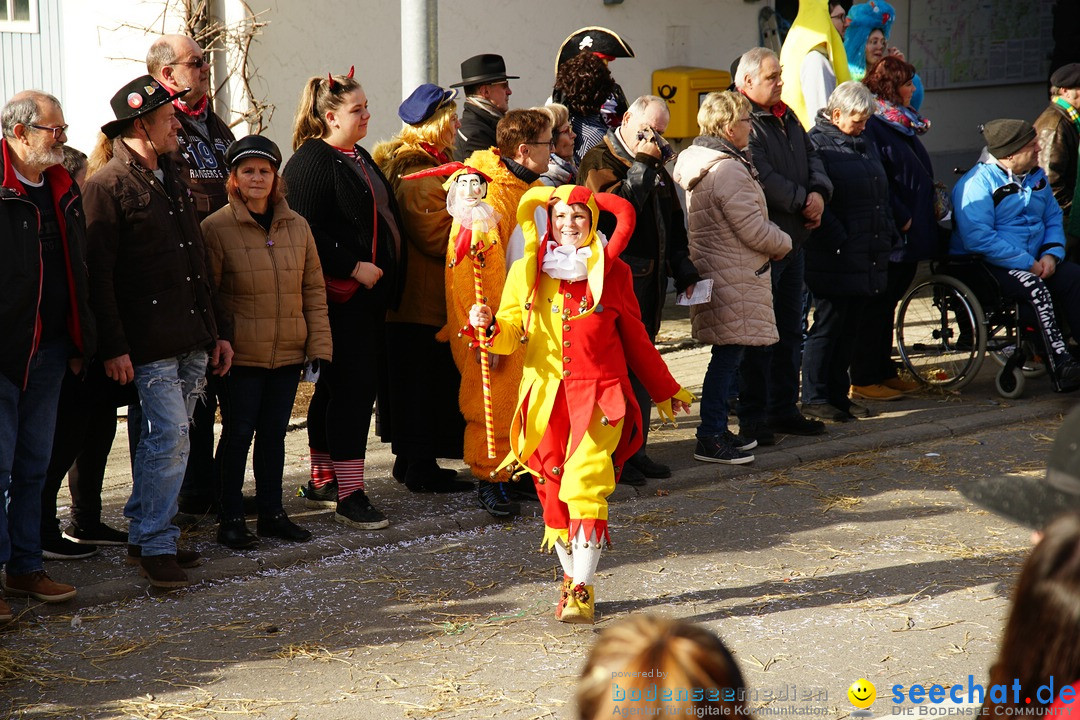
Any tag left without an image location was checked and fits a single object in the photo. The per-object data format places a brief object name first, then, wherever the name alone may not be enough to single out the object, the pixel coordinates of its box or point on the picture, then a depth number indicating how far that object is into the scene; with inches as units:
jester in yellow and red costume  425.1
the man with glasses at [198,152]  510.3
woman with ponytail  514.0
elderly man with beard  406.6
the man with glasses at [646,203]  549.0
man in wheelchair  707.4
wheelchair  719.7
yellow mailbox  969.5
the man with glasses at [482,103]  582.9
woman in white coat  585.6
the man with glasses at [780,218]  622.2
